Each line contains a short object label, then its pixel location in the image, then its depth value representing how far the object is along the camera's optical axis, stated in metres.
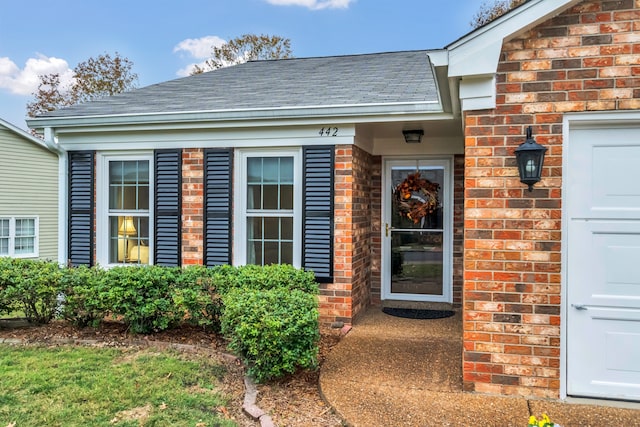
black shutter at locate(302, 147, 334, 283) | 5.58
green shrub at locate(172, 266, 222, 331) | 4.63
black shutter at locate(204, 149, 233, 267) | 5.88
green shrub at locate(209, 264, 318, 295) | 4.70
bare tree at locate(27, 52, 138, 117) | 22.75
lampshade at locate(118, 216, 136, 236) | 6.45
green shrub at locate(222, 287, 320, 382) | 3.55
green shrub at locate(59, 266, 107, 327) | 4.75
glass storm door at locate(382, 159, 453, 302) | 6.67
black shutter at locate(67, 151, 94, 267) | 6.34
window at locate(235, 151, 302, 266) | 5.89
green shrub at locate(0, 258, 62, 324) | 4.90
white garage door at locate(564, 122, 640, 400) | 3.33
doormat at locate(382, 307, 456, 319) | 6.05
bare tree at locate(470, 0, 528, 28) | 17.17
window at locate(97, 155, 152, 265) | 6.34
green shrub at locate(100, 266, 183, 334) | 4.68
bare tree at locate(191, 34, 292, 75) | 20.89
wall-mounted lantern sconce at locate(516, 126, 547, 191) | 3.21
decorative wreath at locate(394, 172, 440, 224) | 6.66
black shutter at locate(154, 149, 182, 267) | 6.04
